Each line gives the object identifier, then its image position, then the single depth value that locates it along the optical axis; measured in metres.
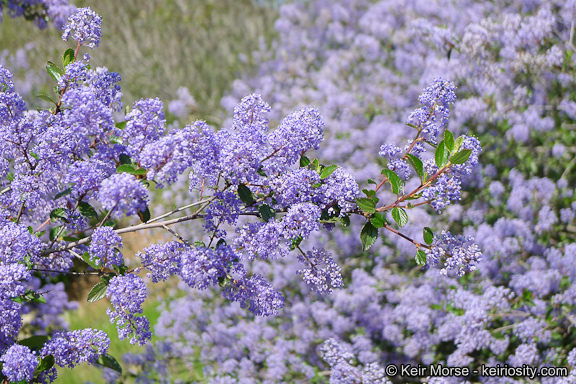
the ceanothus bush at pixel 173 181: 1.83
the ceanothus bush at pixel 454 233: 2.20
